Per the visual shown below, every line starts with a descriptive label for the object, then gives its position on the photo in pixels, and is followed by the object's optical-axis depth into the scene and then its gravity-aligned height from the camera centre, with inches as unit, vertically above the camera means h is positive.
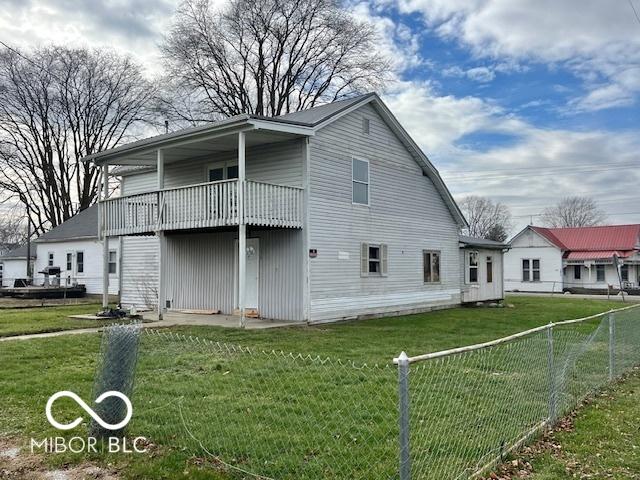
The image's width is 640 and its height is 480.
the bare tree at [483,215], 2802.7 +264.0
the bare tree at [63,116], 1430.9 +416.6
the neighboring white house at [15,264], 1536.7 +9.0
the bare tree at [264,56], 1400.1 +550.8
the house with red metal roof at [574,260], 1515.7 +16.2
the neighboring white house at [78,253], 1087.0 +28.8
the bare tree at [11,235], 2301.9 +149.6
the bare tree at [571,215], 2721.5 +259.3
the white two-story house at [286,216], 574.9 +57.3
